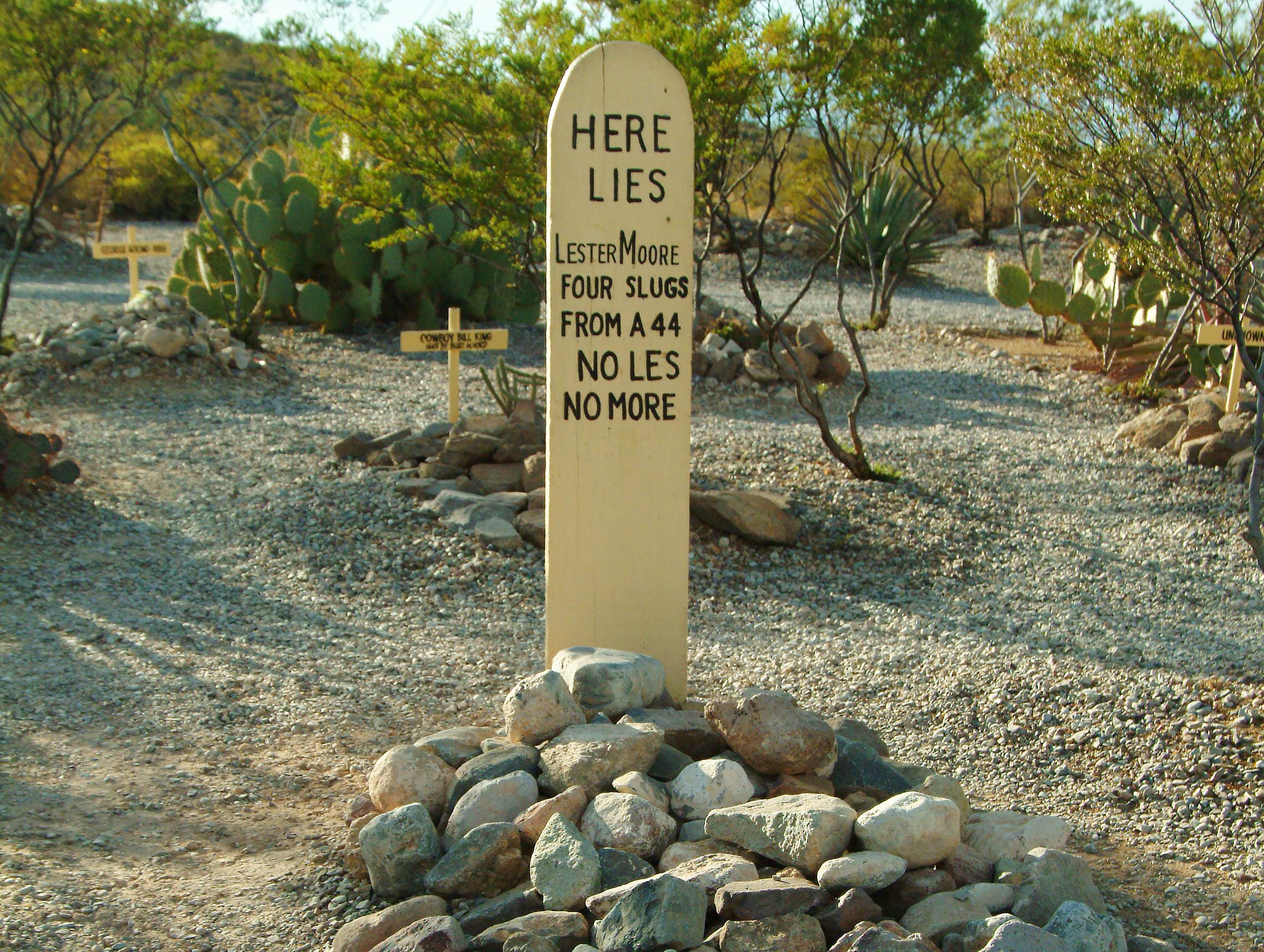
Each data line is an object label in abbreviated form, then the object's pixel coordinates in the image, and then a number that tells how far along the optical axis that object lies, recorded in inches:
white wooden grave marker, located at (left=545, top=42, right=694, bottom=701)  147.3
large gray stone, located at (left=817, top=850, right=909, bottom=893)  103.9
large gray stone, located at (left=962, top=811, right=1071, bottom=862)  119.1
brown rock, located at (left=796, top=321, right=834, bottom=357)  409.1
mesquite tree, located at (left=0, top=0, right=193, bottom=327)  361.7
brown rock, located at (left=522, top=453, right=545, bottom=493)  255.1
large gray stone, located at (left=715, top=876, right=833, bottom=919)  99.2
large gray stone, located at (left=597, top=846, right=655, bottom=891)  106.8
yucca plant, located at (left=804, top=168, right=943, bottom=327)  517.7
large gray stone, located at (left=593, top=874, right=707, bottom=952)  94.9
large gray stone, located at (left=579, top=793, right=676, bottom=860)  112.0
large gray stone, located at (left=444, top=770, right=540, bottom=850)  117.1
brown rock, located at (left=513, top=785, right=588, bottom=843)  114.6
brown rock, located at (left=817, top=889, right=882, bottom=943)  99.9
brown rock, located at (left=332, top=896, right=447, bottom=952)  103.5
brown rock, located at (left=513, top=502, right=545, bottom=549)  237.6
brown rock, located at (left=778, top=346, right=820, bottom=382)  396.8
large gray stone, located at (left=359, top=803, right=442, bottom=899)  112.9
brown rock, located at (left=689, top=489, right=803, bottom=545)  241.0
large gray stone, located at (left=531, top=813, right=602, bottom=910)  104.7
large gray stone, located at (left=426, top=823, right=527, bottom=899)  110.3
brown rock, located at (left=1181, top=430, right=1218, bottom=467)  296.8
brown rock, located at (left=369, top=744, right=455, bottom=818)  123.0
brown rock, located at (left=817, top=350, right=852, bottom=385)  409.4
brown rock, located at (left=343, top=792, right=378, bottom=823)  127.7
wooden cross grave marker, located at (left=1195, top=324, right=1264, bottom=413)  311.3
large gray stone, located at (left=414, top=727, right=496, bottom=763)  132.8
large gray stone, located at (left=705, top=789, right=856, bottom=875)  107.9
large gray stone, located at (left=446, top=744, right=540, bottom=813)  122.8
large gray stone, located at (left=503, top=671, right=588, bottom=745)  129.9
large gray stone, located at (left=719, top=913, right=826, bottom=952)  95.7
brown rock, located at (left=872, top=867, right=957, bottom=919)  106.7
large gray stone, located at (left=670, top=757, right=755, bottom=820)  119.4
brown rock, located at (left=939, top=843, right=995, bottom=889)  112.8
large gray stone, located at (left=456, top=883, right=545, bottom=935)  103.8
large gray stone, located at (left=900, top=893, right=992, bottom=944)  100.3
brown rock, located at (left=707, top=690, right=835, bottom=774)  125.1
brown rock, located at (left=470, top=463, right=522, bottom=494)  264.4
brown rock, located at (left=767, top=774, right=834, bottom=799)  123.3
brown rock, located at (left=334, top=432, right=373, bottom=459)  287.3
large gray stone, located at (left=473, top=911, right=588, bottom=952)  98.5
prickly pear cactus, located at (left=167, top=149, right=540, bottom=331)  438.3
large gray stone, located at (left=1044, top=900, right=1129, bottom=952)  97.0
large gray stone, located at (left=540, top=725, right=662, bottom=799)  120.8
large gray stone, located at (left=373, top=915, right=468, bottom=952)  97.7
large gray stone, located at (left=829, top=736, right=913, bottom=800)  127.4
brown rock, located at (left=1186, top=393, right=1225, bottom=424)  309.4
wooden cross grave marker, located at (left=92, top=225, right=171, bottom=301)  419.8
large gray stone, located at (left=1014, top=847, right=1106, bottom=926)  104.0
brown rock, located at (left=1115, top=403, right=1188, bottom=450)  312.5
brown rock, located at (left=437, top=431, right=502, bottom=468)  271.0
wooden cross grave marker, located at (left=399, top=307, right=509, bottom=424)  291.0
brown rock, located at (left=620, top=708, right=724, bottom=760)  131.4
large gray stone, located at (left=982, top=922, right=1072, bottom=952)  92.7
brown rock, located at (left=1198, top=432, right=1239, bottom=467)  291.6
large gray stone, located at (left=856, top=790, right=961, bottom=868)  109.0
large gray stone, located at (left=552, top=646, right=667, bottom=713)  136.5
